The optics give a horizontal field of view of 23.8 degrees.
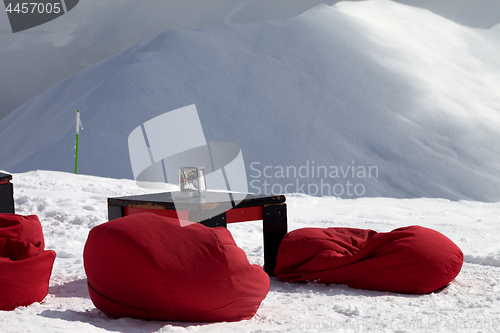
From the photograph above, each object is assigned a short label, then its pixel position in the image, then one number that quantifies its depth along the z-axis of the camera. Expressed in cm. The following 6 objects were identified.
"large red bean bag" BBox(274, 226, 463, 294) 711
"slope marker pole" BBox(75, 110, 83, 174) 1788
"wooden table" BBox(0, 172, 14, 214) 776
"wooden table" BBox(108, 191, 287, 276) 712
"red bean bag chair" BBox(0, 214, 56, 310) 661
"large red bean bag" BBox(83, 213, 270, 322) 644
